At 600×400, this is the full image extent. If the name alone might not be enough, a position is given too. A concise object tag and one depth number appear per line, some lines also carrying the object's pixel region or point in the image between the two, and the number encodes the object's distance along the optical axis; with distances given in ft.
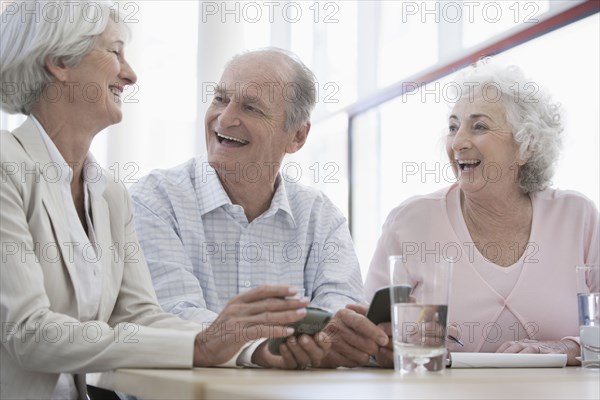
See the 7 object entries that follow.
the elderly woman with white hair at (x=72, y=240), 5.88
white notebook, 6.23
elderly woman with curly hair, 7.37
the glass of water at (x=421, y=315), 5.71
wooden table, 4.43
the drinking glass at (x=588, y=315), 6.39
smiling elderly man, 7.24
